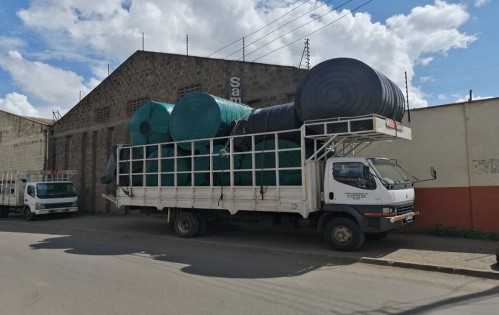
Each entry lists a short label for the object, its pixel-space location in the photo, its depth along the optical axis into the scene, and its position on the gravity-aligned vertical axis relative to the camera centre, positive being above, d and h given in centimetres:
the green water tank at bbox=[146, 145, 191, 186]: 1170 +72
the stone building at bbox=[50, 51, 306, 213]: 1584 +437
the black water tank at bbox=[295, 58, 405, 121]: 894 +216
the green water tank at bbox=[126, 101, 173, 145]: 1259 +211
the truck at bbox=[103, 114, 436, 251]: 872 +21
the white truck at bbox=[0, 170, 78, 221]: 1927 +9
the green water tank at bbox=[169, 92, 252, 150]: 1118 +207
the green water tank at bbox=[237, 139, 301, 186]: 972 +63
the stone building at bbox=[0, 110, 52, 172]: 2638 +351
